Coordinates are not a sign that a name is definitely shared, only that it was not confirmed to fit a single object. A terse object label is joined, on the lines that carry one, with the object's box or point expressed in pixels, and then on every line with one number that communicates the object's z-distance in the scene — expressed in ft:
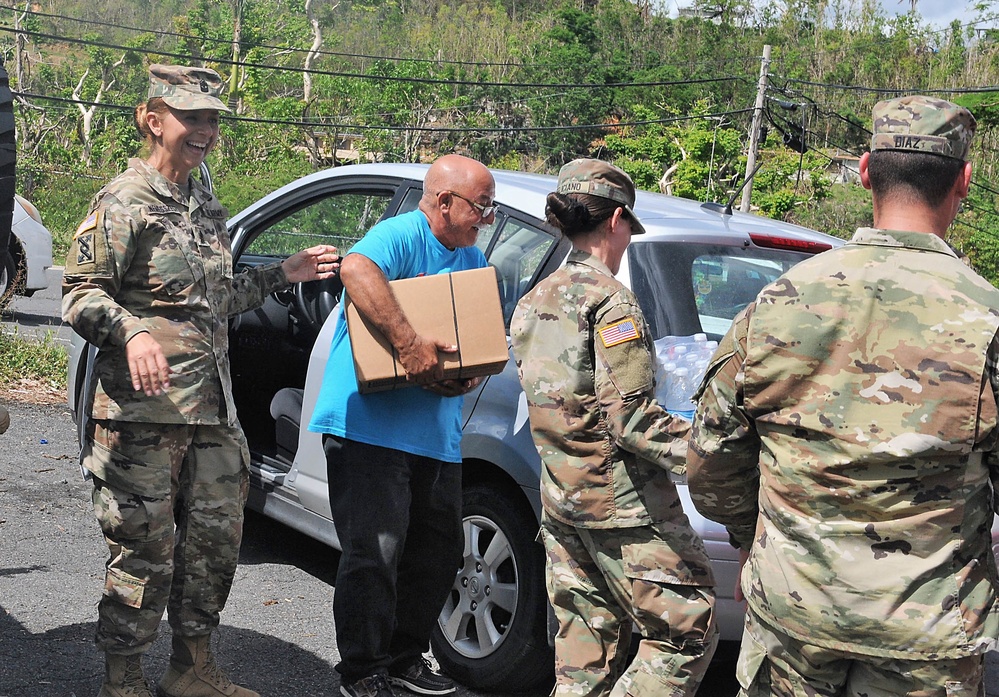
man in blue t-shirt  11.28
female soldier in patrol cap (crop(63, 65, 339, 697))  10.52
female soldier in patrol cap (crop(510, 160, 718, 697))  9.05
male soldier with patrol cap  6.45
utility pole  80.33
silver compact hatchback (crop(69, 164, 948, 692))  11.41
